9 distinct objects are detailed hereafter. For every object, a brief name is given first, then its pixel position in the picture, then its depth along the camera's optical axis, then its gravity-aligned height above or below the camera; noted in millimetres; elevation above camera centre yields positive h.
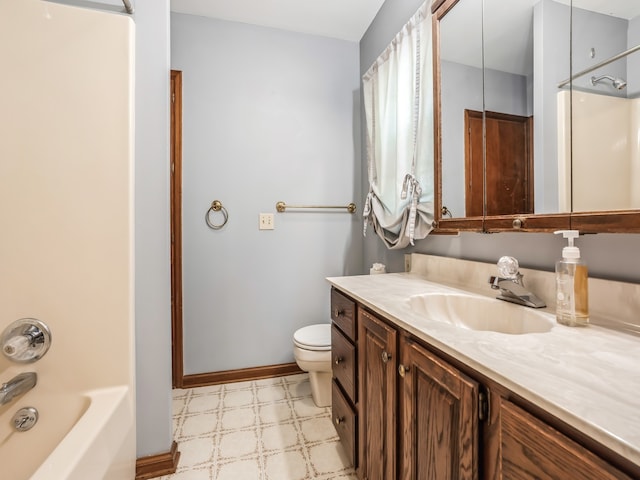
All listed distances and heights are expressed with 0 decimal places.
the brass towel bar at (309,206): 2232 +245
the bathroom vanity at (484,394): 423 -294
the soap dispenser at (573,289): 766 -139
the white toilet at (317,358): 1763 -714
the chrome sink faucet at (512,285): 946 -161
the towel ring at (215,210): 2113 +196
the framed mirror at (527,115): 774 +422
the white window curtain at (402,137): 1495 +572
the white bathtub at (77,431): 807 -590
